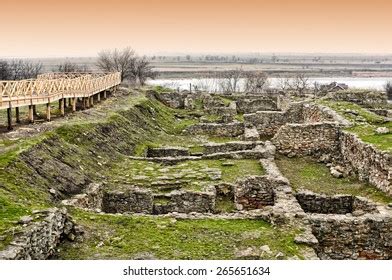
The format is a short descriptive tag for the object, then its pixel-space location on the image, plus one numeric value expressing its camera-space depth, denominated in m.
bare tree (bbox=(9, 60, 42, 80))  67.93
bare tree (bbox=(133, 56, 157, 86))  68.87
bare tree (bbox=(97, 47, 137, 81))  68.50
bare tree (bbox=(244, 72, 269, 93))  91.38
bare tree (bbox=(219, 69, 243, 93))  101.50
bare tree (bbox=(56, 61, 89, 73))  73.88
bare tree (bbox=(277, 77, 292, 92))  103.40
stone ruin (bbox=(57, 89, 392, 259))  11.56
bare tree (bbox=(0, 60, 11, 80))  60.36
